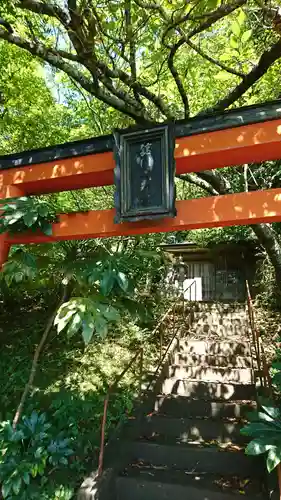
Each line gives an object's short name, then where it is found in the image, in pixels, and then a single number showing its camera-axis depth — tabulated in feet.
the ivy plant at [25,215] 11.24
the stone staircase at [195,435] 13.03
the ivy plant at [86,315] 9.95
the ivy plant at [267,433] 9.49
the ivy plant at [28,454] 12.06
